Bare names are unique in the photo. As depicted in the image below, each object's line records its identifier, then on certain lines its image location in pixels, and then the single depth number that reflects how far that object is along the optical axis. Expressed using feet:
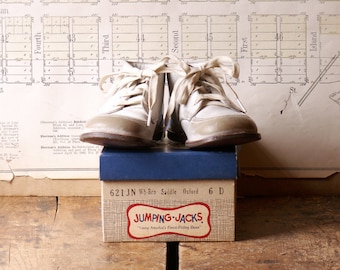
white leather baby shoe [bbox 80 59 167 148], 2.85
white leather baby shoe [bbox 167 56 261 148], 2.85
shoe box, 2.94
